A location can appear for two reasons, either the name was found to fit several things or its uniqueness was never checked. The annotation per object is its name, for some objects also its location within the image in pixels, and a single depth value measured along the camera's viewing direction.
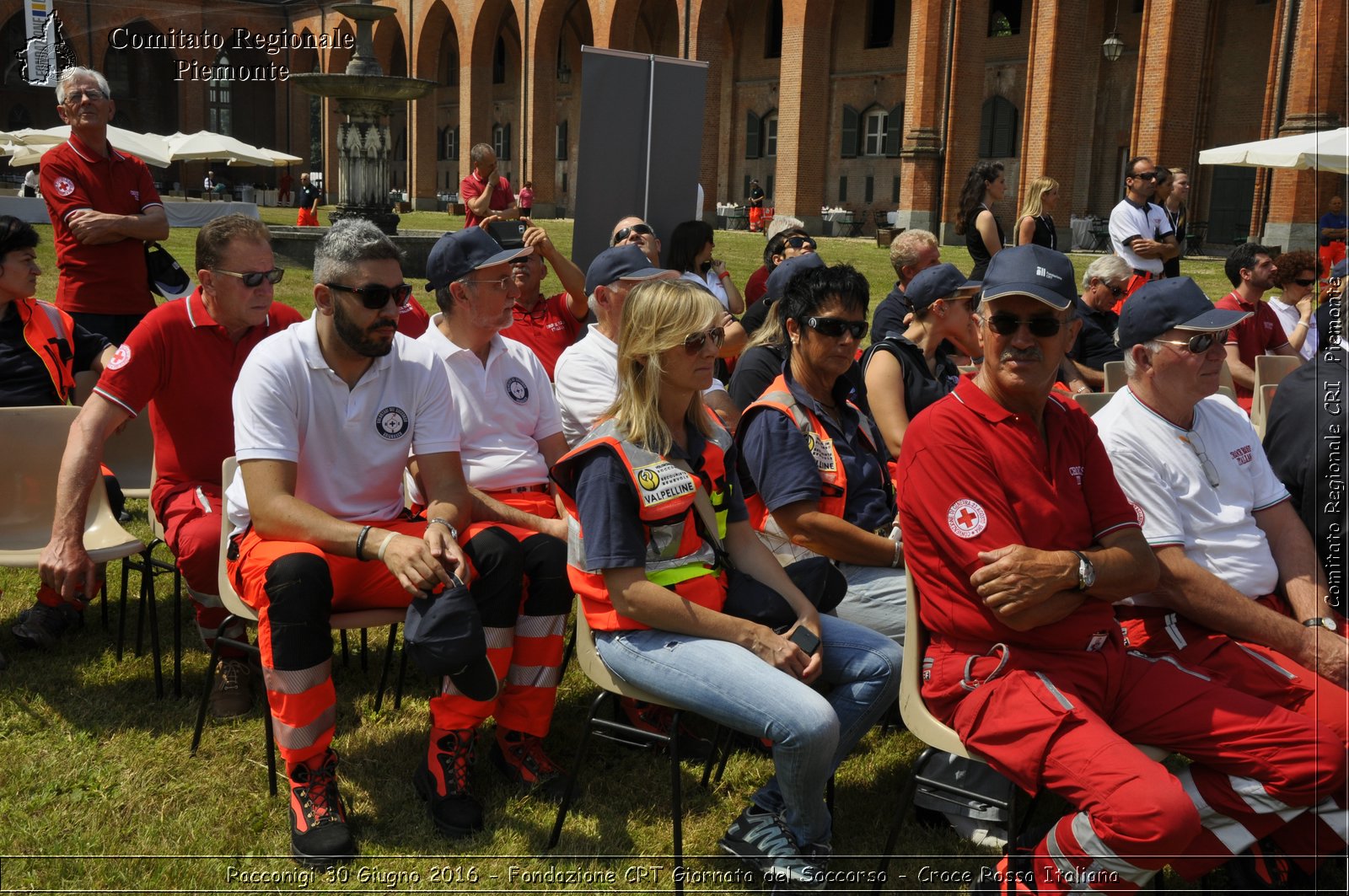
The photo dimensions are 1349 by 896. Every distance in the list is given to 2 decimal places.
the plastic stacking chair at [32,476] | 4.28
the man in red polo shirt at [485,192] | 9.88
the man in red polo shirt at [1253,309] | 6.80
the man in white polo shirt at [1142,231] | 8.64
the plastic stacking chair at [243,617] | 3.28
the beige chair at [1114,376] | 5.93
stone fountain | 15.47
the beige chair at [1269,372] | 5.79
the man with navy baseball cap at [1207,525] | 3.04
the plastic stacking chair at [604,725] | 2.92
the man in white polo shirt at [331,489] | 3.07
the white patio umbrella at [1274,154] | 13.46
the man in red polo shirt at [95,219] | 5.50
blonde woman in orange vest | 2.82
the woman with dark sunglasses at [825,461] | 3.52
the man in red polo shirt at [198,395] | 3.80
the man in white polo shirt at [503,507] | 3.34
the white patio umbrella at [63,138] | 23.67
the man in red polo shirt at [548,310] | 5.35
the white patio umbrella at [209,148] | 27.94
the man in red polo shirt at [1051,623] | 2.56
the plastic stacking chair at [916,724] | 2.76
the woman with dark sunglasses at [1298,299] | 7.14
